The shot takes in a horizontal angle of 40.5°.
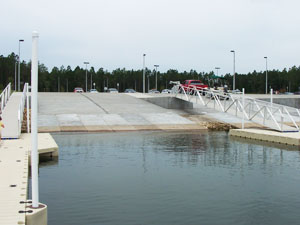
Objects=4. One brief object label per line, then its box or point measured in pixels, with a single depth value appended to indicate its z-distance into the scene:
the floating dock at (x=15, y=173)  6.90
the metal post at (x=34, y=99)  6.30
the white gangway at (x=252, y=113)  22.89
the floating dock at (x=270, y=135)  18.98
